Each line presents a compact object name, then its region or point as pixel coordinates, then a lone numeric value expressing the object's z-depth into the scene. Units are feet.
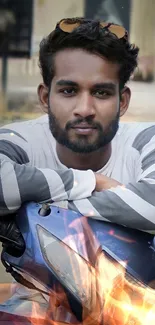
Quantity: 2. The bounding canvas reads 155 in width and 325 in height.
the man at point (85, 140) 5.40
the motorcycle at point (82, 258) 5.30
